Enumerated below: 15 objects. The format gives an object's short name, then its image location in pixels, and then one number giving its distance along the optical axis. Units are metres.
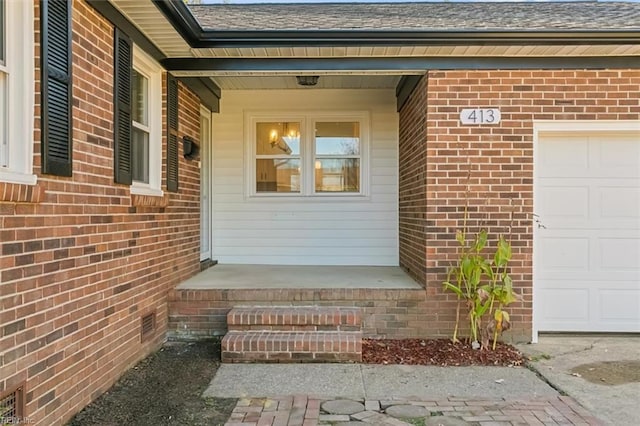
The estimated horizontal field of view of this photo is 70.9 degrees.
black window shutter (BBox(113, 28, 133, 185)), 3.68
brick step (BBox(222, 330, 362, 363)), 4.05
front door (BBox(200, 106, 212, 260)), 6.52
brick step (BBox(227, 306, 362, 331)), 4.32
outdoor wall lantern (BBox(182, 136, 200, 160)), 5.40
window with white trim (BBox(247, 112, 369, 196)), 6.78
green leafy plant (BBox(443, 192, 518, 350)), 4.24
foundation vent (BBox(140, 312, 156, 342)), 4.16
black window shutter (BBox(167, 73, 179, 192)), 4.78
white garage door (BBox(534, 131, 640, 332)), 4.79
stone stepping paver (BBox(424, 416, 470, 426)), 2.91
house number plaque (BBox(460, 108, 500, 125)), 4.65
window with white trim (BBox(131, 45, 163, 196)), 4.24
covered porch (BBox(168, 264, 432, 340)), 4.67
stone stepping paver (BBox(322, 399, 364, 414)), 3.10
